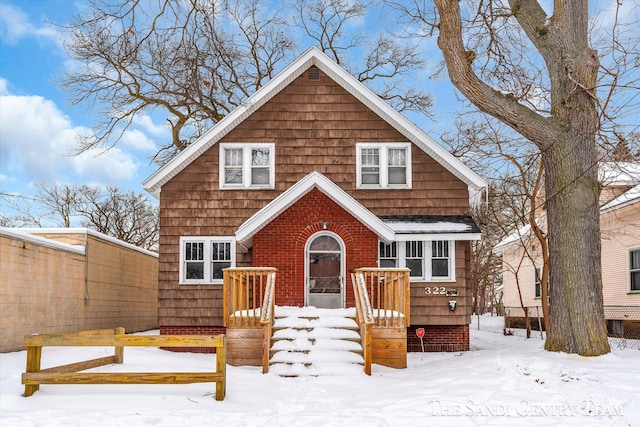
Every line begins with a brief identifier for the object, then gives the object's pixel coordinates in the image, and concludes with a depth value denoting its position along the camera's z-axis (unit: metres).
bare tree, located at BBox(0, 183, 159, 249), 40.78
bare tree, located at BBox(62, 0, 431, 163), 20.89
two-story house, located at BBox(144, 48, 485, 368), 15.09
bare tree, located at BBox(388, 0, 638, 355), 10.75
